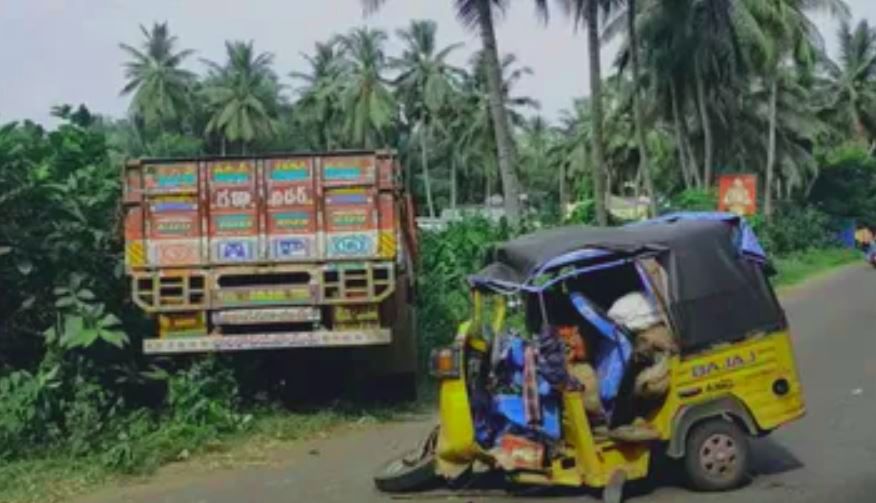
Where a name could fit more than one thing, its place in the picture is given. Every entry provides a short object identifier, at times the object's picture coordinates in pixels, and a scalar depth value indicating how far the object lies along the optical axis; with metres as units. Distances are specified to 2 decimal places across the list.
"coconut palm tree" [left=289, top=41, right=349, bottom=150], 70.06
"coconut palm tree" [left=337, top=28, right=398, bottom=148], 65.56
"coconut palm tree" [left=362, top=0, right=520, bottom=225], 27.45
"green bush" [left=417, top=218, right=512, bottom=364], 16.36
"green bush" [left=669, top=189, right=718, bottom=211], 38.91
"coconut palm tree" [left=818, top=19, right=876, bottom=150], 65.75
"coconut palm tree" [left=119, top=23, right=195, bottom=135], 69.12
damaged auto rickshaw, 7.61
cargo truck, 11.05
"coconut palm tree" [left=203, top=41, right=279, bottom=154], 67.88
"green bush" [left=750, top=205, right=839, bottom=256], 45.00
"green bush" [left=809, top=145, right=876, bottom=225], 62.75
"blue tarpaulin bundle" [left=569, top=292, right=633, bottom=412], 7.66
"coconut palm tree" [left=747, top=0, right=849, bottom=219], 44.09
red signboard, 37.97
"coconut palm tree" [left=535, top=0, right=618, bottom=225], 32.25
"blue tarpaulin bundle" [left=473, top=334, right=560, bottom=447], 7.60
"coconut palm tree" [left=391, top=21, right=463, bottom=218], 66.88
